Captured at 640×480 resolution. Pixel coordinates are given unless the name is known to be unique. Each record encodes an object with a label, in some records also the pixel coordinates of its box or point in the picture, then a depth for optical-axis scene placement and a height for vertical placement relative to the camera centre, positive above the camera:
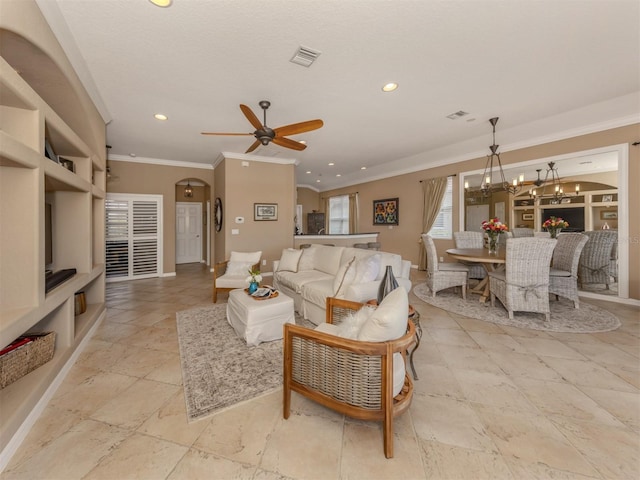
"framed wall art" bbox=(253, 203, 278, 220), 6.11 +0.63
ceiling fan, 2.89 +1.28
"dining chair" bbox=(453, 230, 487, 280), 5.04 -0.06
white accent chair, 4.09 -0.57
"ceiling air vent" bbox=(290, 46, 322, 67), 2.42 +1.75
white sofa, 2.74 -0.48
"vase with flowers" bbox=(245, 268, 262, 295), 2.97 -0.50
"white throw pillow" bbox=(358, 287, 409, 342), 1.36 -0.45
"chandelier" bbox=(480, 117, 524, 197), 4.32 +1.43
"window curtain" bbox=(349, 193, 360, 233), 8.89 +0.86
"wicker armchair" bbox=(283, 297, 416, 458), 1.36 -0.78
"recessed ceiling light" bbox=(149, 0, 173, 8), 1.87 +1.70
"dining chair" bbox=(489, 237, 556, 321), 3.19 -0.45
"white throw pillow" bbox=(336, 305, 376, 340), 1.61 -0.55
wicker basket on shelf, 1.69 -0.85
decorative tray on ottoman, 2.86 -0.63
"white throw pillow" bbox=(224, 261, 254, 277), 4.39 -0.52
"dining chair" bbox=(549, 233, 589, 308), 3.60 -0.47
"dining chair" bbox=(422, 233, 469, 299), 4.21 -0.60
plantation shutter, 5.69 +0.03
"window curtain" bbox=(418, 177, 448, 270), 6.30 +0.91
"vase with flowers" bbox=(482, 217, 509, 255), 4.09 +0.13
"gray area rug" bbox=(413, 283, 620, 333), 3.08 -1.02
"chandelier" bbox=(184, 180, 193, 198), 7.53 +1.37
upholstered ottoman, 2.61 -0.83
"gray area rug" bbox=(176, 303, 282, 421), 1.85 -1.12
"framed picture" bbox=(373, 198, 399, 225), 7.53 +0.79
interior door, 8.13 +0.17
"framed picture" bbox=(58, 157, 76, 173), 2.70 +0.78
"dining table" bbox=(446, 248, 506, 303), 3.62 -0.28
